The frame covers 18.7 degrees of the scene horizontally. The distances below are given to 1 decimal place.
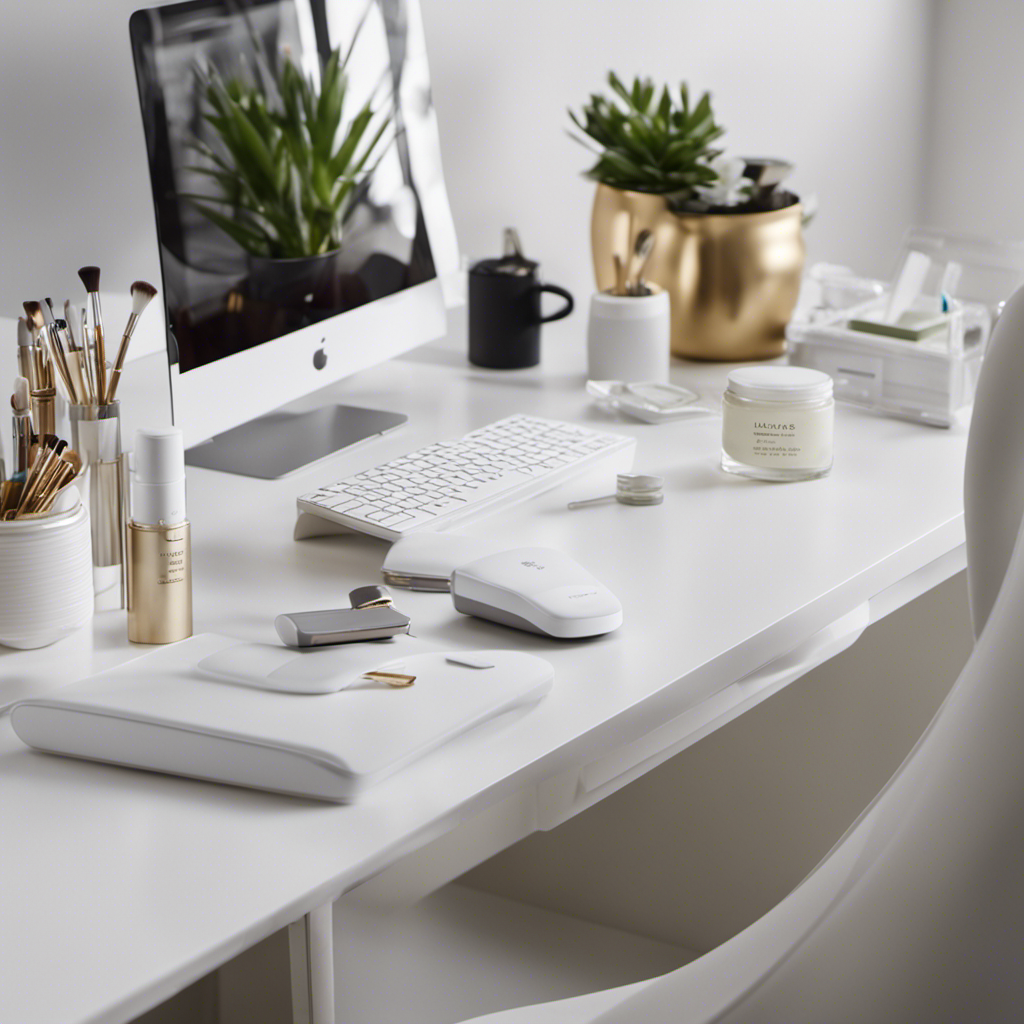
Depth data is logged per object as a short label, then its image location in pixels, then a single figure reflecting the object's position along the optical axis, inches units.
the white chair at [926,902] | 41.1
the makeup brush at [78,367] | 75.9
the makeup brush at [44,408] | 75.6
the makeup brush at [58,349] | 75.6
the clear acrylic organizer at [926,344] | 90.2
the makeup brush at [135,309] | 75.8
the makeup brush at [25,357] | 75.6
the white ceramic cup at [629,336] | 93.2
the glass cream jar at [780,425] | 84.3
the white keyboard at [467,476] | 80.1
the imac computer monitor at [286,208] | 82.4
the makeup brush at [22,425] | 74.0
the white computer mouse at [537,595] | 74.3
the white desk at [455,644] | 65.6
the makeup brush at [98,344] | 75.2
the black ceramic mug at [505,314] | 95.5
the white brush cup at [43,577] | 73.0
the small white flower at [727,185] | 96.7
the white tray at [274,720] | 68.3
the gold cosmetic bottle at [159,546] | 73.4
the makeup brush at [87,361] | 75.9
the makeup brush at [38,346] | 75.1
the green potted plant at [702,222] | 96.0
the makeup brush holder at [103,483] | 75.7
